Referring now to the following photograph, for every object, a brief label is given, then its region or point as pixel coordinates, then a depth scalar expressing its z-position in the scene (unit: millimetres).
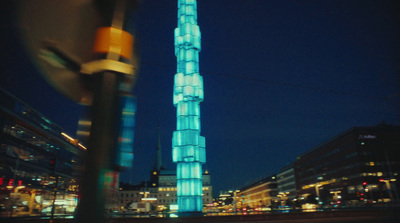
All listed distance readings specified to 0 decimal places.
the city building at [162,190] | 123100
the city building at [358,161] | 78250
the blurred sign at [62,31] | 2303
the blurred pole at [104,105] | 1860
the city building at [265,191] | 147000
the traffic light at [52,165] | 11337
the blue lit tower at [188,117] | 33219
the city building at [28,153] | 44688
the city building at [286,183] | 129875
